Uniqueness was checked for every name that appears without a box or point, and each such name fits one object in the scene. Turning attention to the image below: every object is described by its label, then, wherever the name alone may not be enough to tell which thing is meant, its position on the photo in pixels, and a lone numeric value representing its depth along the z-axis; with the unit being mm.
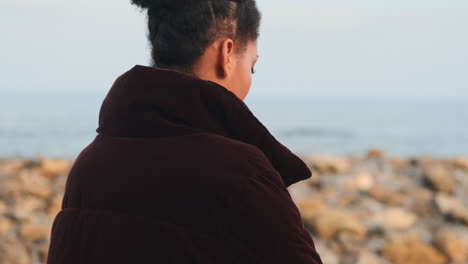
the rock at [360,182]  7680
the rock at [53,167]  7868
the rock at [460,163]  8602
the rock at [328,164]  8062
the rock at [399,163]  8385
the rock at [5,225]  6507
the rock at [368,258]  6121
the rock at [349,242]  6309
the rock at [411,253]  6196
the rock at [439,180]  7828
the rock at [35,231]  6355
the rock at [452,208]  7118
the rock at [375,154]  8844
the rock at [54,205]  6980
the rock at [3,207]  6869
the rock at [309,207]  6718
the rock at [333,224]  6477
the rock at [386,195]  7379
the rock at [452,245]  6309
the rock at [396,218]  6828
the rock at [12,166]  7930
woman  1318
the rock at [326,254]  6148
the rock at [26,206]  6803
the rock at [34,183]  7344
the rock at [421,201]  7242
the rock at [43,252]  6109
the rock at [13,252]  6078
